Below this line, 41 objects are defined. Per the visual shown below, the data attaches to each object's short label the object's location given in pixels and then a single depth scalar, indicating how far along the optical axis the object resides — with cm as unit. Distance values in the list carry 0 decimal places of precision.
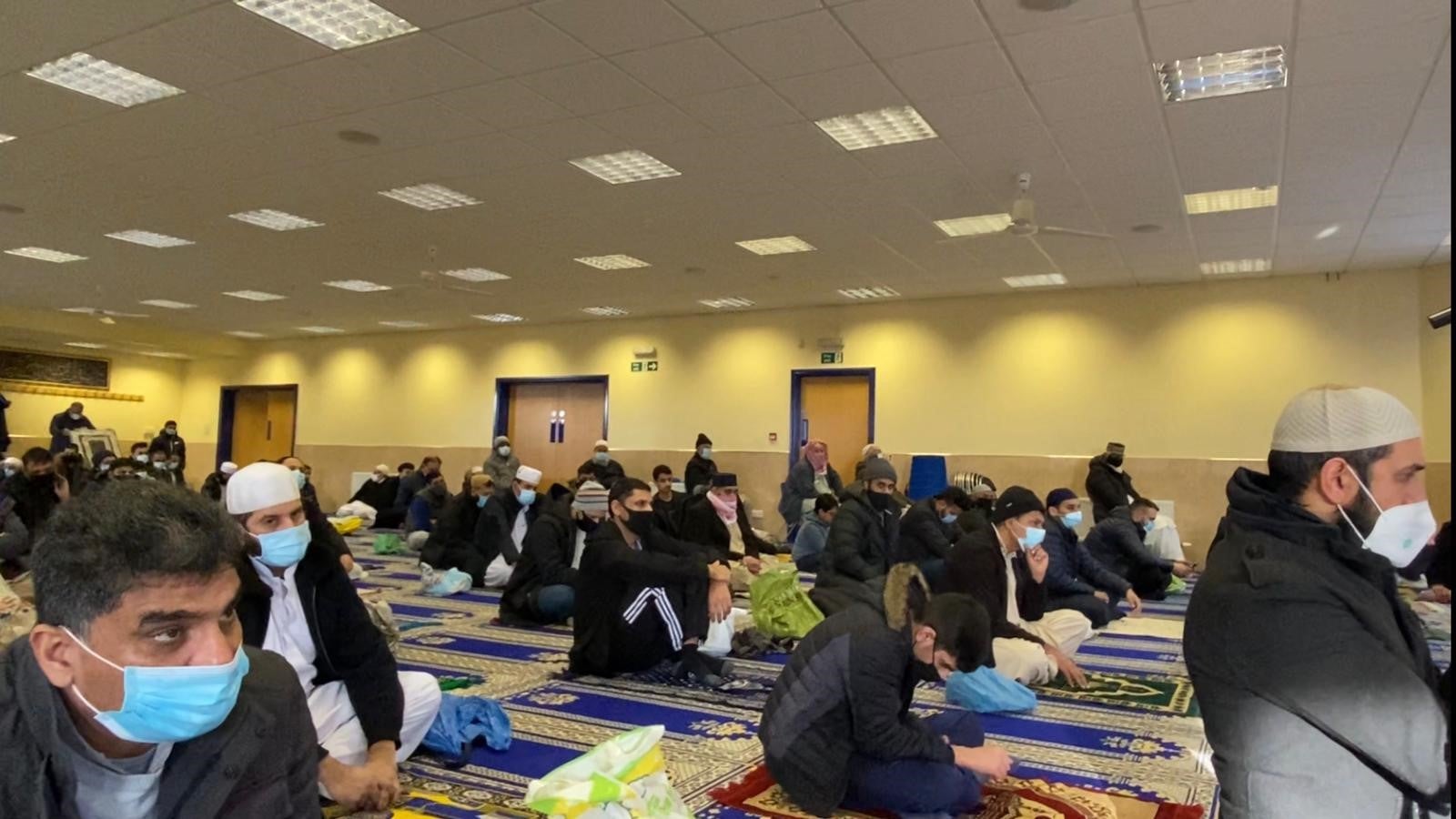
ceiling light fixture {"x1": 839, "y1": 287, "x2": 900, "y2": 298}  1134
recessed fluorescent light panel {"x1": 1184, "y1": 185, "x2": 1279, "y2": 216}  707
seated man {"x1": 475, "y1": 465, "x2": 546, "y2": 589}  728
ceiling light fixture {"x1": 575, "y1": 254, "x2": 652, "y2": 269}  984
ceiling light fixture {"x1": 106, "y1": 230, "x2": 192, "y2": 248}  912
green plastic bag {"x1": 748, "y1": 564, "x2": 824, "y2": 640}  539
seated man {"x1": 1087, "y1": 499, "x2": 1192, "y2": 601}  726
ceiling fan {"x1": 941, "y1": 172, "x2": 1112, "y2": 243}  660
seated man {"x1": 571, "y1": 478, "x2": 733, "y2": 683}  452
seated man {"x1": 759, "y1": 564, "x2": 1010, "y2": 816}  272
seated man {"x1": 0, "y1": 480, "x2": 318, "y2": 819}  122
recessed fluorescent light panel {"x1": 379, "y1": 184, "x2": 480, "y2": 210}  747
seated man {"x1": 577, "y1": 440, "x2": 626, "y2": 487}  934
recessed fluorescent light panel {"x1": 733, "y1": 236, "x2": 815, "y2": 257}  892
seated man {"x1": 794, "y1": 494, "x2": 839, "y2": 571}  827
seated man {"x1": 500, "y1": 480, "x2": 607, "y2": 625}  574
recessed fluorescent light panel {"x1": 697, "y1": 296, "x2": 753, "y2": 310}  1227
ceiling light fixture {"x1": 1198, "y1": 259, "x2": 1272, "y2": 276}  948
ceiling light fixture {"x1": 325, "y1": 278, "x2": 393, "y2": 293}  1140
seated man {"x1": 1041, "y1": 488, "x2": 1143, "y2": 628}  595
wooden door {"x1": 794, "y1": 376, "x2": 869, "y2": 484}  1243
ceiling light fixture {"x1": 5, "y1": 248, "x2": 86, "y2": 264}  1008
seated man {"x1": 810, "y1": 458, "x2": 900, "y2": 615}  566
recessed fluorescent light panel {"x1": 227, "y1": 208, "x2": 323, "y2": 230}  824
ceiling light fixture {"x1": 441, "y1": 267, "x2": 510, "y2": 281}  1061
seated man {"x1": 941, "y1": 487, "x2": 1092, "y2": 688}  457
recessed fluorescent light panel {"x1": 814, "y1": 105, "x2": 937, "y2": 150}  565
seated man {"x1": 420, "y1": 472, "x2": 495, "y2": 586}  746
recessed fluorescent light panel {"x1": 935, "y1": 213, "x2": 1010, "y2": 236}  794
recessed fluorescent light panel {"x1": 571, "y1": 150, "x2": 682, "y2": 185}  655
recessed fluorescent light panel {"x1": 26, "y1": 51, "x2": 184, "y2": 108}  508
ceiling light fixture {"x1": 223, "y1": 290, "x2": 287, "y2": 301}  1228
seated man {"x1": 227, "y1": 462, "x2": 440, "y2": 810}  270
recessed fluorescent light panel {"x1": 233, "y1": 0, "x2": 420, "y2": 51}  436
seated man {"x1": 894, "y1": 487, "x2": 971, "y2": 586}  622
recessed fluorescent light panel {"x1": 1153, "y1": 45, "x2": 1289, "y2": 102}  482
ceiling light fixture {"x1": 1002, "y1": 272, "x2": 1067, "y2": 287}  1040
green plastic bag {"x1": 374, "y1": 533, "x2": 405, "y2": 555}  993
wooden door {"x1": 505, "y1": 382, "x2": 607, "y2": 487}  1445
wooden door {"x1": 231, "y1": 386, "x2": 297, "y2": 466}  1770
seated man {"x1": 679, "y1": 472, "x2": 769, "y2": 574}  730
